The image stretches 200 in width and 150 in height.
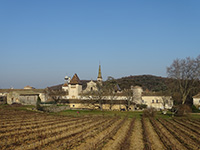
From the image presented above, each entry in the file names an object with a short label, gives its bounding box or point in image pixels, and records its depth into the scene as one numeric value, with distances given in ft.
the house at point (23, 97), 202.00
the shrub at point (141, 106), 189.78
